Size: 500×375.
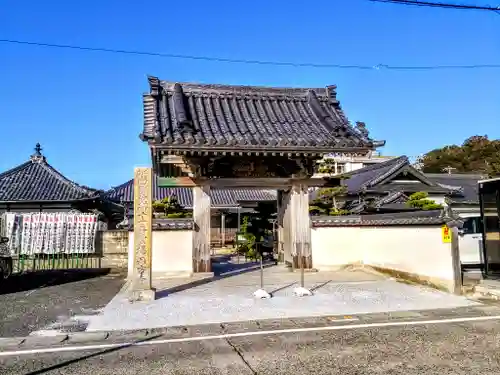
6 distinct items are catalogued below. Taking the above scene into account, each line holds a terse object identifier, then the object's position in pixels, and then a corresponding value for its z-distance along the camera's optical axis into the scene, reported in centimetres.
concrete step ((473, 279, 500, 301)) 805
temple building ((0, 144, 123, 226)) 2245
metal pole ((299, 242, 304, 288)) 1264
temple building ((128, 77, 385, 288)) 1121
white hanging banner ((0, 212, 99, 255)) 1548
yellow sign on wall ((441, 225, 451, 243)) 887
